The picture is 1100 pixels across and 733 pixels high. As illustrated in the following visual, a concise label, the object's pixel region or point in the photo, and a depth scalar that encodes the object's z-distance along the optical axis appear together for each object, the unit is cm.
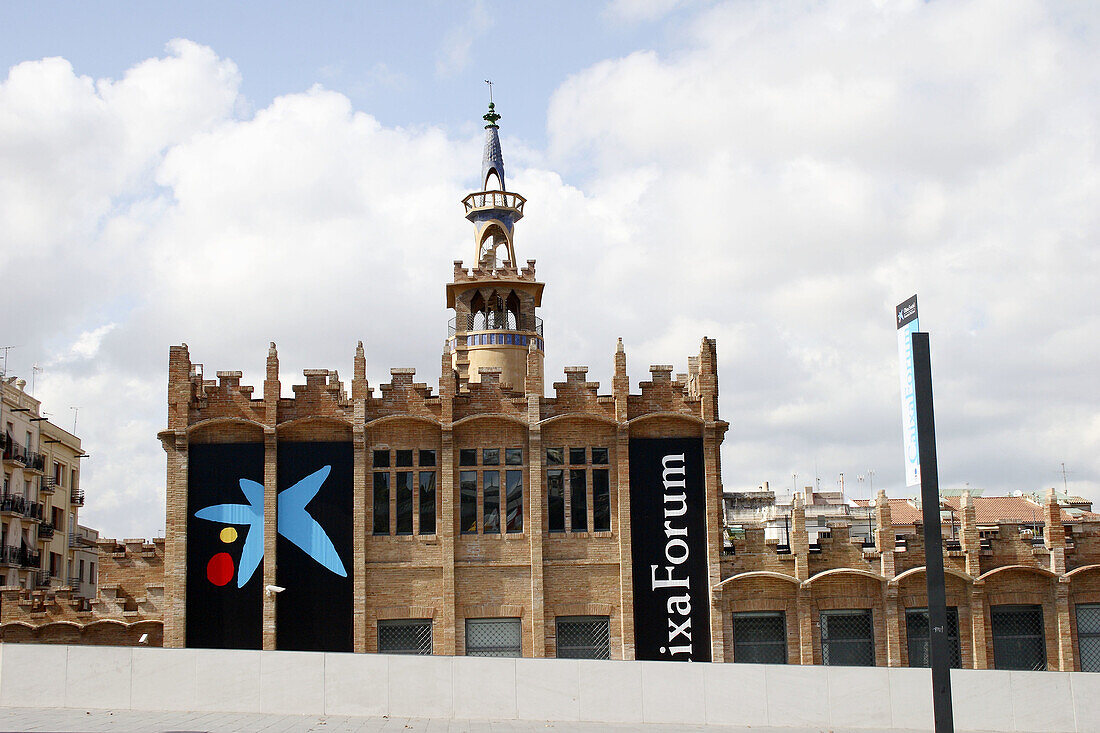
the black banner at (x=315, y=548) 3284
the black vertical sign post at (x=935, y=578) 1739
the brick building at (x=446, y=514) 3297
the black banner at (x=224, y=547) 3275
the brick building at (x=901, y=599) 3366
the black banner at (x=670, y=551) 3316
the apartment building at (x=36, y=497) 5381
